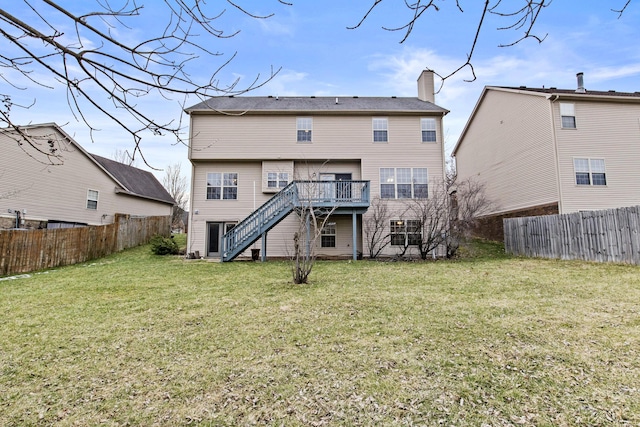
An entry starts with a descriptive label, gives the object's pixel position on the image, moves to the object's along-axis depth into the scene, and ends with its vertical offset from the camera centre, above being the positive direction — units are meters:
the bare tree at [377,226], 14.63 +0.82
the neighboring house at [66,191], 15.41 +3.09
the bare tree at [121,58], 2.10 +1.28
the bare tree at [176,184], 34.28 +6.54
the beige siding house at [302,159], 15.27 +4.09
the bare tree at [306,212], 8.27 +1.11
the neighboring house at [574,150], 14.30 +4.39
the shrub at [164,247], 16.52 -0.16
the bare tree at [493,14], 2.01 +1.51
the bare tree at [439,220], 13.84 +1.05
